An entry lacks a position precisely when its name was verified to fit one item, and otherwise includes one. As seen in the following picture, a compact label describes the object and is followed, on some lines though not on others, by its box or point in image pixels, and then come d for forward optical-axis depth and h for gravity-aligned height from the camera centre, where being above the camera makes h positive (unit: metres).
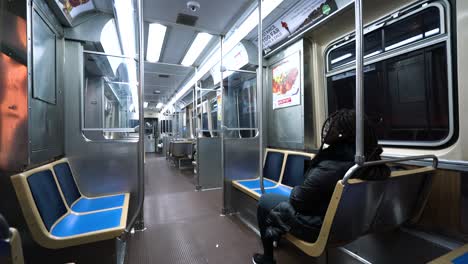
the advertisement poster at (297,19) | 2.11 +1.34
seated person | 1.23 -0.27
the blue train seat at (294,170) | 2.50 -0.49
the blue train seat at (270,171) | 2.78 -0.58
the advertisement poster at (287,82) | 2.72 +0.70
